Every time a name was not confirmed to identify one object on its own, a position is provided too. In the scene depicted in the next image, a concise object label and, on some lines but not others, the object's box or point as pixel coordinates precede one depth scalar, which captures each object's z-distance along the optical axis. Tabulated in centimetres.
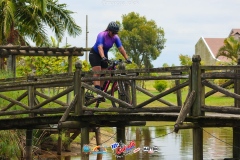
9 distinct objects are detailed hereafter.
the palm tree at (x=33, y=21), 2727
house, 6696
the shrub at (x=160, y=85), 5207
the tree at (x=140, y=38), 7562
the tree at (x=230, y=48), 4644
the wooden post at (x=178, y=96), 1326
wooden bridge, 1191
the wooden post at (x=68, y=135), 2208
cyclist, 1384
